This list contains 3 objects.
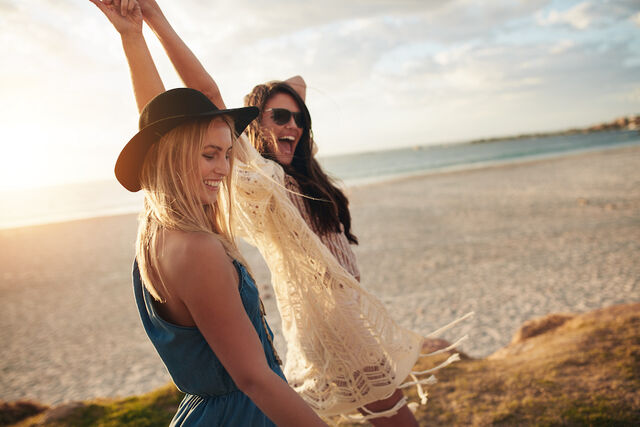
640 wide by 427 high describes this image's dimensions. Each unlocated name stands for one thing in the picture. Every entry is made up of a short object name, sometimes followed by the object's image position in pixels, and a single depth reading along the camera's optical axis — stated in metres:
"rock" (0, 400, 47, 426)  3.54
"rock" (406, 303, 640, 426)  2.87
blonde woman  1.13
